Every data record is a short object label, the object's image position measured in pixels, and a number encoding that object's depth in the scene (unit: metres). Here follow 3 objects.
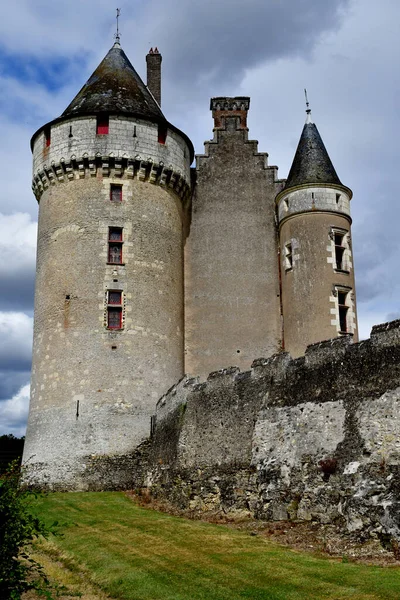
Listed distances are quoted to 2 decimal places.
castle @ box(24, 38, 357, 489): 25.89
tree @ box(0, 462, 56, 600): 7.96
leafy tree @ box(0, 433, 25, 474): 35.84
